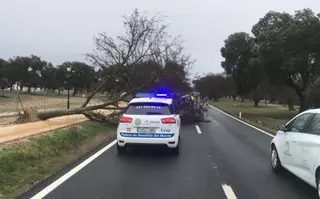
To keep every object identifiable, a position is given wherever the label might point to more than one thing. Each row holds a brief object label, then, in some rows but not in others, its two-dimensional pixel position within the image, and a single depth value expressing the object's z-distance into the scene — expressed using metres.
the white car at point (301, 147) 4.24
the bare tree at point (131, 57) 14.42
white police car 7.26
